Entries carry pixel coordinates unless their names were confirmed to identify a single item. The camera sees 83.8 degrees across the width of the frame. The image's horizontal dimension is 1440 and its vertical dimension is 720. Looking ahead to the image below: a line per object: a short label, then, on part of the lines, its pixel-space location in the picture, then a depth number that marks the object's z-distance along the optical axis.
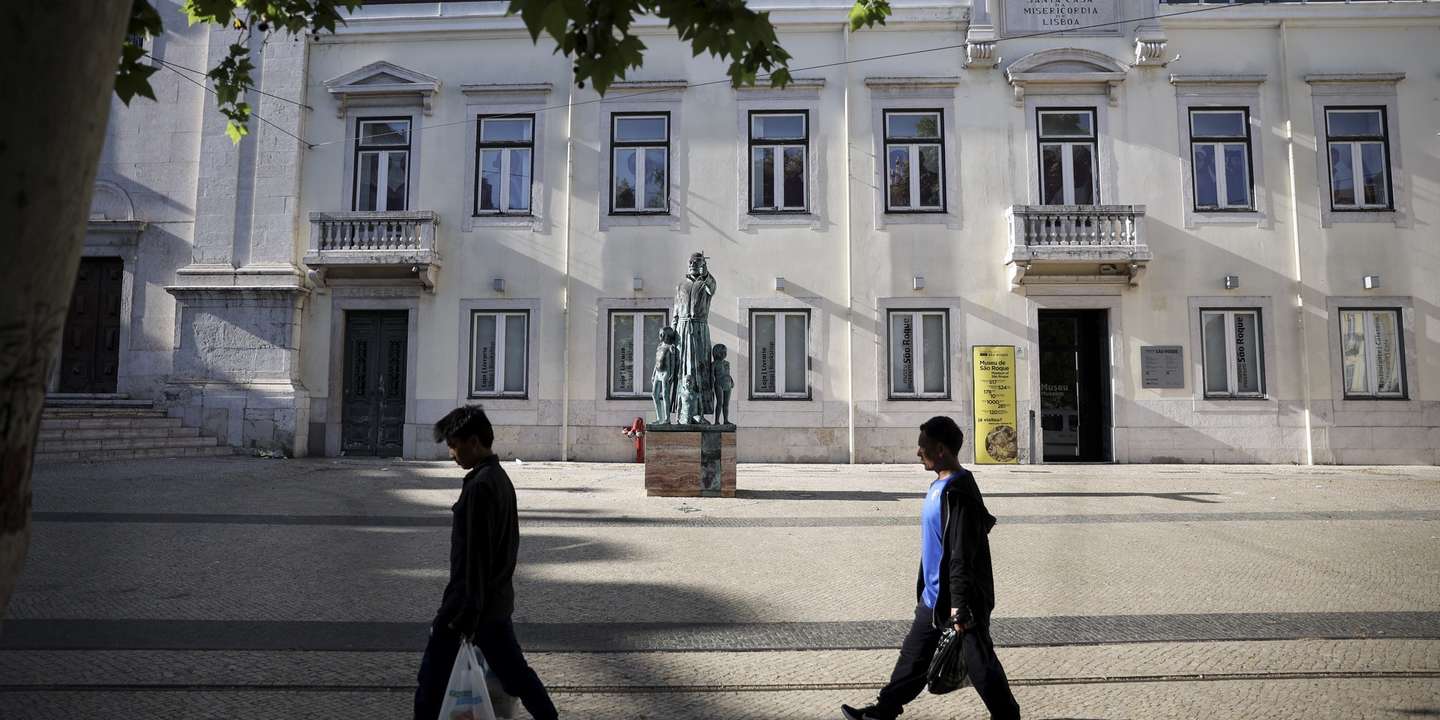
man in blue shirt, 3.56
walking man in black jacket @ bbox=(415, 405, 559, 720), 3.30
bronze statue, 11.99
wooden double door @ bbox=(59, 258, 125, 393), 18.19
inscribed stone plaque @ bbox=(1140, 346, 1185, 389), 16.91
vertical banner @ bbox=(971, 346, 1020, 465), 16.89
